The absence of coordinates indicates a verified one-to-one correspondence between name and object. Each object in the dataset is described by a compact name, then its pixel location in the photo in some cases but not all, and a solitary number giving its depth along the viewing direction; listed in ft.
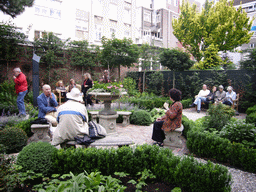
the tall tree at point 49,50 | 49.01
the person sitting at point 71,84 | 35.88
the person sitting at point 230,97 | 32.94
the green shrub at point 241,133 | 13.26
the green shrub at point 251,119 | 17.47
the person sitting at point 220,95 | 33.87
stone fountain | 20.05
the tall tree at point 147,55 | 50.01
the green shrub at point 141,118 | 25.49
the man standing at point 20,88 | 23.28
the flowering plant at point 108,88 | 19.57
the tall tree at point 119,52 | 47.47
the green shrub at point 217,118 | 17.19
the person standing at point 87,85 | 33.55
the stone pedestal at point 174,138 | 16.01
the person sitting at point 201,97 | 35.75
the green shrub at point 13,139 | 14.98
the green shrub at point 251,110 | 26.30
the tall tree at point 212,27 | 66.28
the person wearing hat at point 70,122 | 12.34
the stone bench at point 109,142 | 12.54
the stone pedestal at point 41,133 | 16.77
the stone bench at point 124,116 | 24.39
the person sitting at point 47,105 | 17.79
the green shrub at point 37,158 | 9.83
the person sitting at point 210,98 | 36.06
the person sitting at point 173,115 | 15.85
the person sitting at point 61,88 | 38.88
